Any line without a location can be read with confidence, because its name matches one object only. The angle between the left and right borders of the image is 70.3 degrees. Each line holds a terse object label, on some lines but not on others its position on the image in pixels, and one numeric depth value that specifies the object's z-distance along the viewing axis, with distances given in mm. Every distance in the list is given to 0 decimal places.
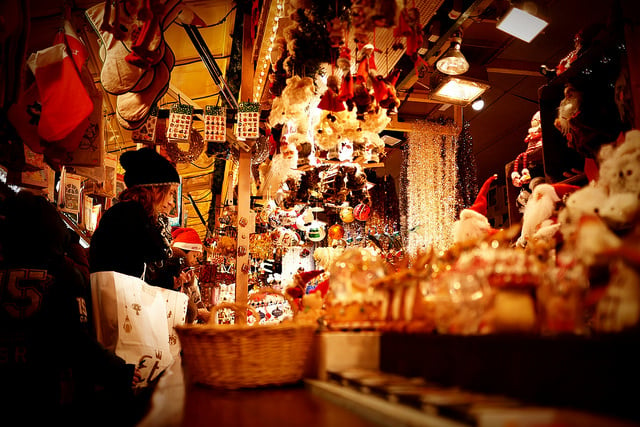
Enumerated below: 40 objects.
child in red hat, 4183
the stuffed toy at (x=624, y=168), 1253
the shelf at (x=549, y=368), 597
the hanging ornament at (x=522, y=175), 3459
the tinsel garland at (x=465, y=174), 4988
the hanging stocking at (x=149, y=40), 2906
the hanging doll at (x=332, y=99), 2266
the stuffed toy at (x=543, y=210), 2086
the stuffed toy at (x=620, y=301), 663
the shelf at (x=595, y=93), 2168
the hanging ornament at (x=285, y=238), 5855
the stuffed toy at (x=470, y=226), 2275
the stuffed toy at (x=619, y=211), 1199
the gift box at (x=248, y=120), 3795
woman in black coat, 2611
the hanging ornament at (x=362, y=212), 5176
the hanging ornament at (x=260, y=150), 4277
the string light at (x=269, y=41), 2955
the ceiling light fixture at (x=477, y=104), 4664
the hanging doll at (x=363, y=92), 2170
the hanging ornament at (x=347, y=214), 5430
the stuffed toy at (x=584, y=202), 1219
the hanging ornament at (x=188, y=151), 4500
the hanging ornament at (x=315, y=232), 5660
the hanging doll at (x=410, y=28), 1776
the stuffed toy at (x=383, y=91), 2281
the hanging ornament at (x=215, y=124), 4043
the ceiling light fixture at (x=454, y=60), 2918
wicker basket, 1311
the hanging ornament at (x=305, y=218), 5539
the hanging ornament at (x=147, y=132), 4078
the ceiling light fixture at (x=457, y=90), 3340
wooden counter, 888
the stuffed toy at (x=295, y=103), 2480
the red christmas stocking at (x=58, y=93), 2777
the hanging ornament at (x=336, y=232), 5652
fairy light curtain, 4871
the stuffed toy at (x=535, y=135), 3342
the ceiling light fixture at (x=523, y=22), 2227
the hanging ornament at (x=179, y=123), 4043
